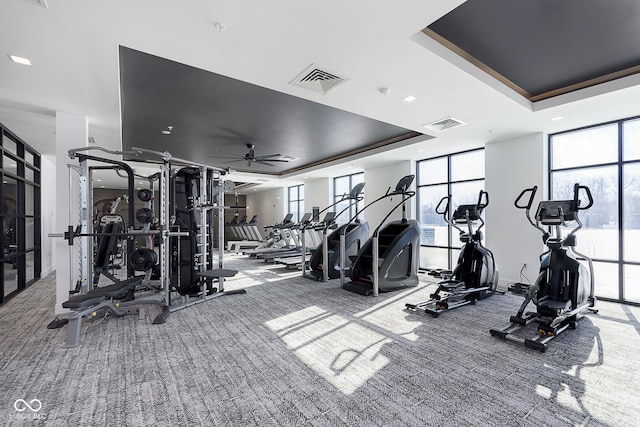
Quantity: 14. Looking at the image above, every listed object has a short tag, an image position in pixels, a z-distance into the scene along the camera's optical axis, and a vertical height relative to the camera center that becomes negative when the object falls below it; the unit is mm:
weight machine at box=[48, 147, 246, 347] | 3588 -520
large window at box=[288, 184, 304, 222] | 13615 +624
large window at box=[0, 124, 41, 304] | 4801 +29
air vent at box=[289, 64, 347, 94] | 3184 +1537
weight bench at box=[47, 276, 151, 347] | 3031 -1027
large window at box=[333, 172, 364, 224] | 10484 +994
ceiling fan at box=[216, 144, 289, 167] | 6643 +1336
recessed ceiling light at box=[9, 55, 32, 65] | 2778 +1492
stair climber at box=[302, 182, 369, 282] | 6172 -776
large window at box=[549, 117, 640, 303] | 4590 +316
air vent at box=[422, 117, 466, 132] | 4773 +1494
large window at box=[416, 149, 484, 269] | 6793 +515
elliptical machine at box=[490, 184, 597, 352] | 3229 -842
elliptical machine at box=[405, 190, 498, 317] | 4375 -920
